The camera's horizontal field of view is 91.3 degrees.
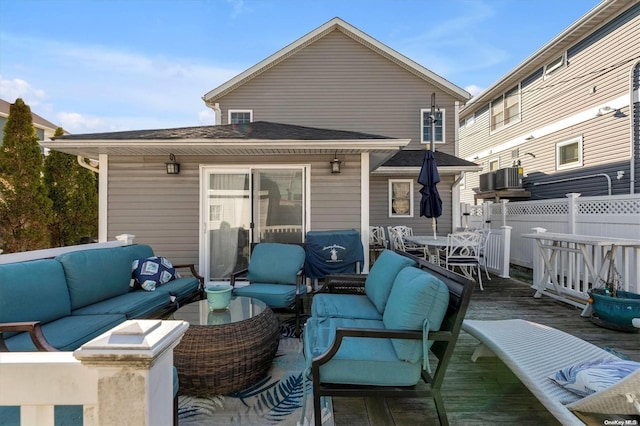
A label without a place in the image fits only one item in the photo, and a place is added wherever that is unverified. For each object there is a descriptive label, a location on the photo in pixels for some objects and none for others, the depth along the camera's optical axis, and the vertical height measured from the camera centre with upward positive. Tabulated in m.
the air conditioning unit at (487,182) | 10.96 +1.15
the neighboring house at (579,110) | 7.33 +3.02
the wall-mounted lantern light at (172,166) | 5.20 +0.77
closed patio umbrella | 5.84 +0.48
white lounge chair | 1.64 -1.04
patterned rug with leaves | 2.12 -1.41
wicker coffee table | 2.35 -1.09
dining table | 5.75 -0.54
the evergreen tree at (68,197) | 8.34 +0.40
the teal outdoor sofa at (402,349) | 1.92 -0.90
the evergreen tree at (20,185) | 7.24 +0.62
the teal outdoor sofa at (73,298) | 2.40 -0.82
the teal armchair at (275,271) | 3.89 -0.80
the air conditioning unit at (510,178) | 10.41 +1.20
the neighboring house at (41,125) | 12.73 +3.96
